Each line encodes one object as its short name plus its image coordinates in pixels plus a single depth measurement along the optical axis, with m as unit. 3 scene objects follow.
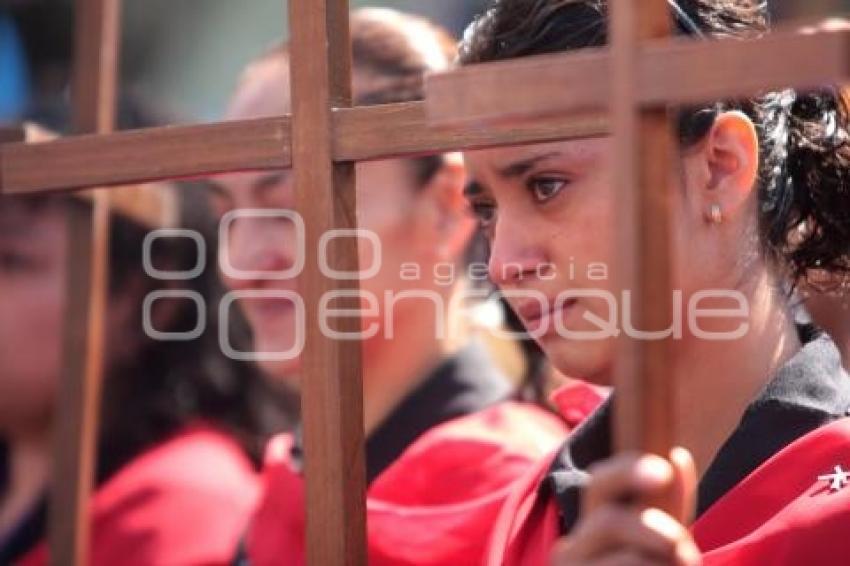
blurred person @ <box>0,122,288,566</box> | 6.24
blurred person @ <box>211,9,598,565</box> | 6.04
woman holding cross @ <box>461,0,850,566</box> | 5.52
